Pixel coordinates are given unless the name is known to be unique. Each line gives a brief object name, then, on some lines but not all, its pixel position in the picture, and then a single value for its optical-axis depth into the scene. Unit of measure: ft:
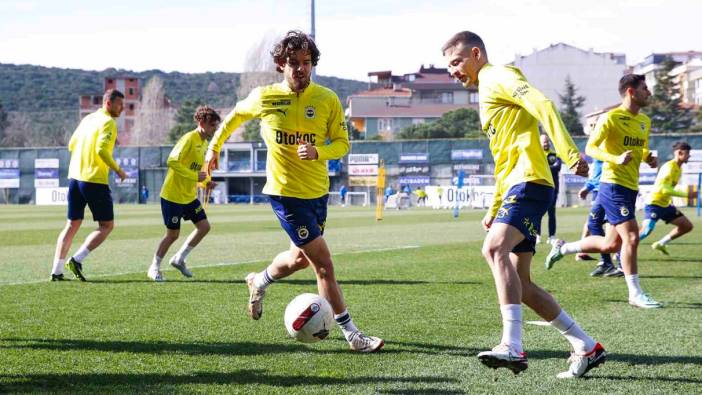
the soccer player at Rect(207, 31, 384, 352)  19.74
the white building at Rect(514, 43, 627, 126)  338.13
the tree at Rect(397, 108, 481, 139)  285.84
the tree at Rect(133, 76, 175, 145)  360.48
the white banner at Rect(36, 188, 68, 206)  173.99
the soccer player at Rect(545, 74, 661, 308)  27.76
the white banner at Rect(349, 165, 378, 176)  165.78
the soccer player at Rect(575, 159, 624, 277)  36.63
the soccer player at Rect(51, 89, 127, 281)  34.32
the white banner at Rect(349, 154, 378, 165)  165.18
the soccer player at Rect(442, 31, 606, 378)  15.93
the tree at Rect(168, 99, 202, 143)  332.10
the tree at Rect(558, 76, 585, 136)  290.66
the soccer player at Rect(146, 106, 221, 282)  35.01
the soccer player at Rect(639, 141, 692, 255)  43.11
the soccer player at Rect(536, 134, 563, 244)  54.13
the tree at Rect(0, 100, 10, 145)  380.06
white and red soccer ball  19.15
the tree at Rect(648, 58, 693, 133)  275.80
